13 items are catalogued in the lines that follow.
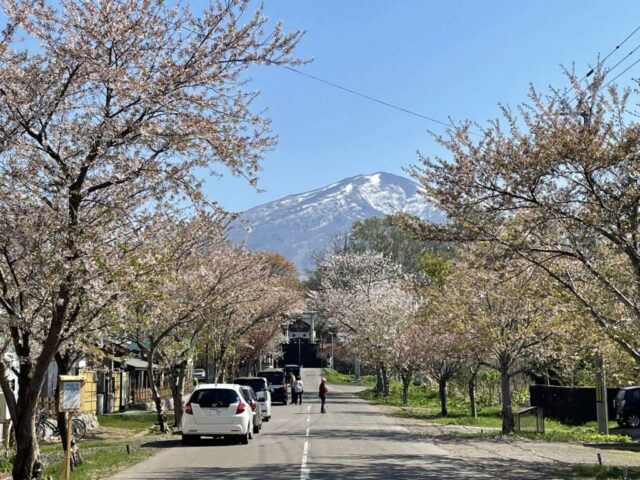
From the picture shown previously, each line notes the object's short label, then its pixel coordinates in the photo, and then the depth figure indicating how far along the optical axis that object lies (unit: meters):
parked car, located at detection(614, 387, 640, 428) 29.00
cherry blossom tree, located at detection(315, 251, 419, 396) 50.55
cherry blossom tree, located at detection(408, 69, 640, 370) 12.74
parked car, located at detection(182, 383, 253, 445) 19.16
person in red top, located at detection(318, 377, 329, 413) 36.28
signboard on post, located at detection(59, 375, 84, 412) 12.03
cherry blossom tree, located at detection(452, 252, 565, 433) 23.66
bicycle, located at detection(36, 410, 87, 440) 22.56
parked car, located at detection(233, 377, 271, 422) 29.64
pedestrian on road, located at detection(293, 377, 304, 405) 44.47
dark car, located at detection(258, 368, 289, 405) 44.84
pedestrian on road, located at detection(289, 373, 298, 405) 45.89
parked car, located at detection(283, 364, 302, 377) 63.78
